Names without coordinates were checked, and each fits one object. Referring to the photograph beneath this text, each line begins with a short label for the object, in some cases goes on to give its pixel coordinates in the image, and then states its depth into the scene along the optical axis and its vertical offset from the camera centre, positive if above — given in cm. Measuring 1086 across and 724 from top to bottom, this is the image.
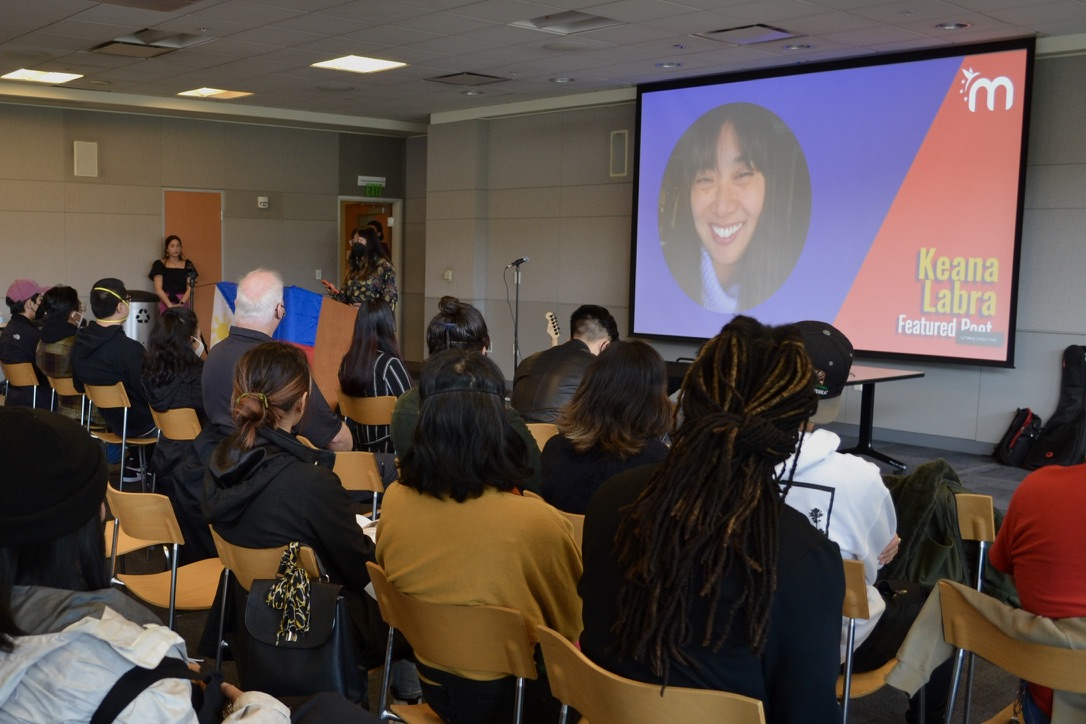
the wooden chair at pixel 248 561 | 257 -82
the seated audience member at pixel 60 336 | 662 -60
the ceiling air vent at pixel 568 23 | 718 +177
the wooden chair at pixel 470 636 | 211 -84
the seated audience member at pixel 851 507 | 243 -60
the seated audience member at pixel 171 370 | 517 -65
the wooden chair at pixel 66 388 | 650 -95
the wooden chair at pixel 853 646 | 233 -93
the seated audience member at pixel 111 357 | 593 -66
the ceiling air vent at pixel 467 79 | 947 +176
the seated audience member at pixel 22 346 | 709 -73
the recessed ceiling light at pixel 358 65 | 887 +176
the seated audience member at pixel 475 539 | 223 -65
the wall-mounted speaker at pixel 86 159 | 1151 +105
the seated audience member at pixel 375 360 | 490 -54
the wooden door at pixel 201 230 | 1222 +25
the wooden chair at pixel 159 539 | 306 -92
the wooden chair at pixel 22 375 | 701 -93
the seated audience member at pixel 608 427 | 296 -50
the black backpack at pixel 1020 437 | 732 -123
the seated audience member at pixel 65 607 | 118 -46
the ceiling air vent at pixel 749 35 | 730 +177
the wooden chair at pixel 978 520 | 290 -74
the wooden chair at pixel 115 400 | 580 -90
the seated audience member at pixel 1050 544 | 205 -58
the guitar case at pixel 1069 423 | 712 -109
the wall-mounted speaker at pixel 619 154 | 1015 +113
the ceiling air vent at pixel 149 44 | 806 +174
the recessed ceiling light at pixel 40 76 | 982 +174
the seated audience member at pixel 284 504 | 258 -67
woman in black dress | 1191 -32
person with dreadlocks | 154 -46
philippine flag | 609 -48
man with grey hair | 399 -42
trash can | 1110 -76
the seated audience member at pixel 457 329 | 450 -33
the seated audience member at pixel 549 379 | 440 -55
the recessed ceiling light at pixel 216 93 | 1084 +177
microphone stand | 1029 -64
